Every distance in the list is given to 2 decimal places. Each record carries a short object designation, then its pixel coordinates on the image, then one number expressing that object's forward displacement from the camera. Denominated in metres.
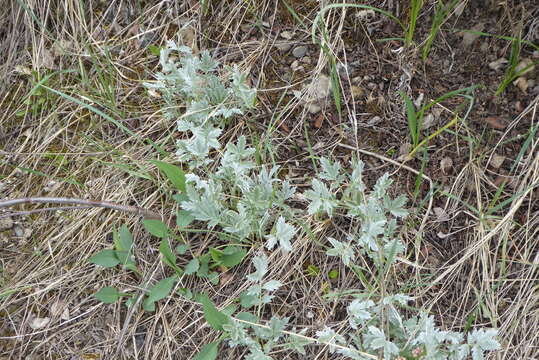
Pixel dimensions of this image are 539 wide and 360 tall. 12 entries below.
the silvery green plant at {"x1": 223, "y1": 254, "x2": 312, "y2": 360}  1.00
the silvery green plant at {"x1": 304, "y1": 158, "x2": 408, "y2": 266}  0.99
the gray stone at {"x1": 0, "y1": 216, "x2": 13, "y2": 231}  1.09
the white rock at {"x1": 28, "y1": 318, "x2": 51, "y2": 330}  1.06
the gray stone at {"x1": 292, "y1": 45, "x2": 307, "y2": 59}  1.07
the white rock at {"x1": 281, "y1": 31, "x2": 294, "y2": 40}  1.08
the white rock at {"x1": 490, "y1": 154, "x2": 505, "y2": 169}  1.03
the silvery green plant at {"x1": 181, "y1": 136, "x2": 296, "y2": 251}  1.00
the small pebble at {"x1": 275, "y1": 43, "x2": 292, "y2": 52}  1.08
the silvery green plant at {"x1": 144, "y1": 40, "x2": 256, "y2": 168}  1.03
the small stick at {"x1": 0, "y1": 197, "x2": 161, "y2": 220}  0.95
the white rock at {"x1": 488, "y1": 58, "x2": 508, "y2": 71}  1.03
